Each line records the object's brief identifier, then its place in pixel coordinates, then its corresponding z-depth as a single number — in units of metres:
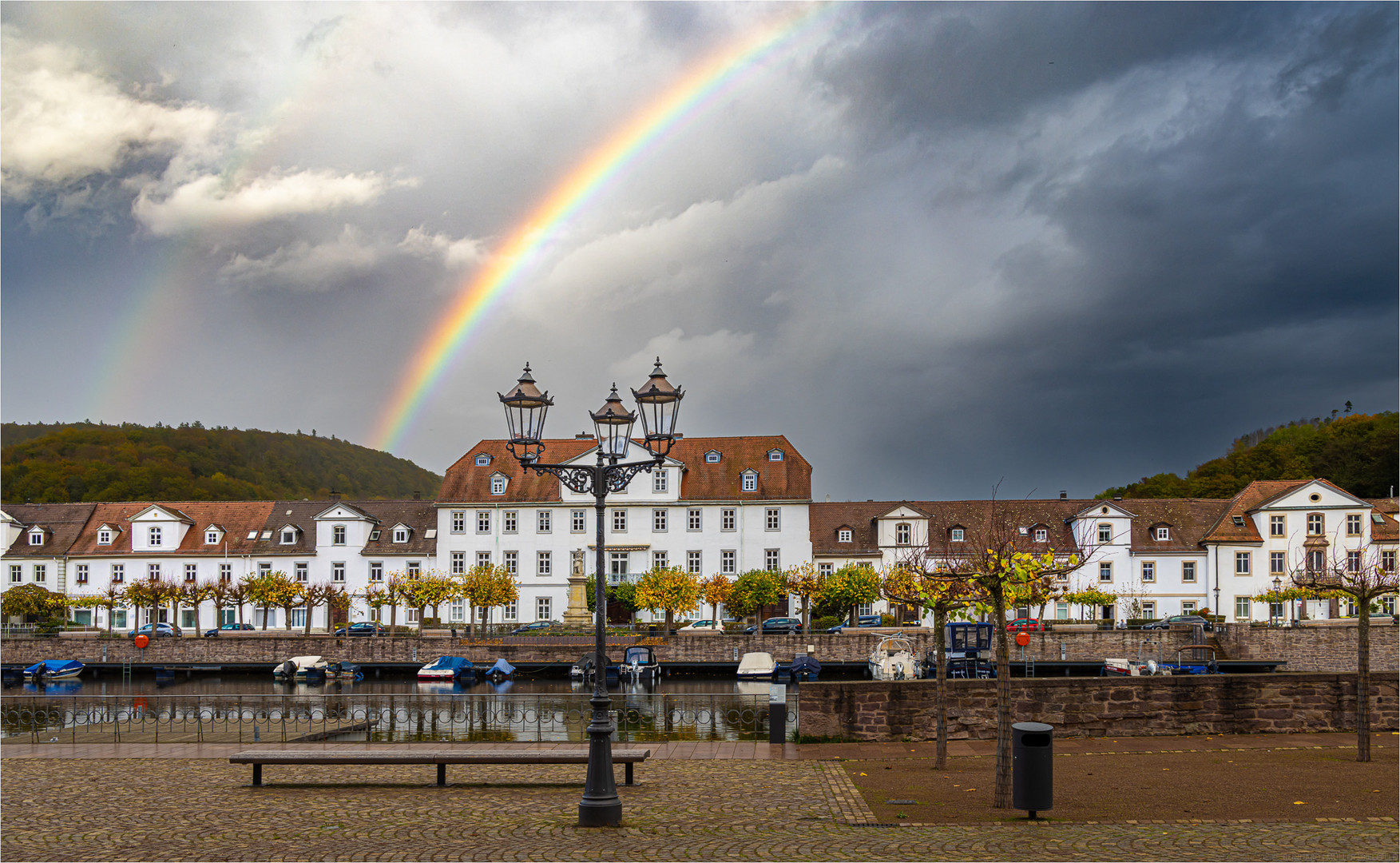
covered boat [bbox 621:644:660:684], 54.31
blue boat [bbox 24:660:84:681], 55.97
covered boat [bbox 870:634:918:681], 47.62
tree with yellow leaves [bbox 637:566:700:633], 62.94
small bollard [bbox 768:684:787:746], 19.64
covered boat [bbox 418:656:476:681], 54.34
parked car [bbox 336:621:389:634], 65.88
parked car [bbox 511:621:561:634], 63.65
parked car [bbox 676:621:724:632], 65.88
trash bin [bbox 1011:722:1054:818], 12.25
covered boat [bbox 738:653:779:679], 51.75
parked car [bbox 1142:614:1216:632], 59.56
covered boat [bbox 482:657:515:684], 53.75
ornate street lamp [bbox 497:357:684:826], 12.83
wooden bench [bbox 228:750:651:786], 15.56
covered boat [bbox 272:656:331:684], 55.59
